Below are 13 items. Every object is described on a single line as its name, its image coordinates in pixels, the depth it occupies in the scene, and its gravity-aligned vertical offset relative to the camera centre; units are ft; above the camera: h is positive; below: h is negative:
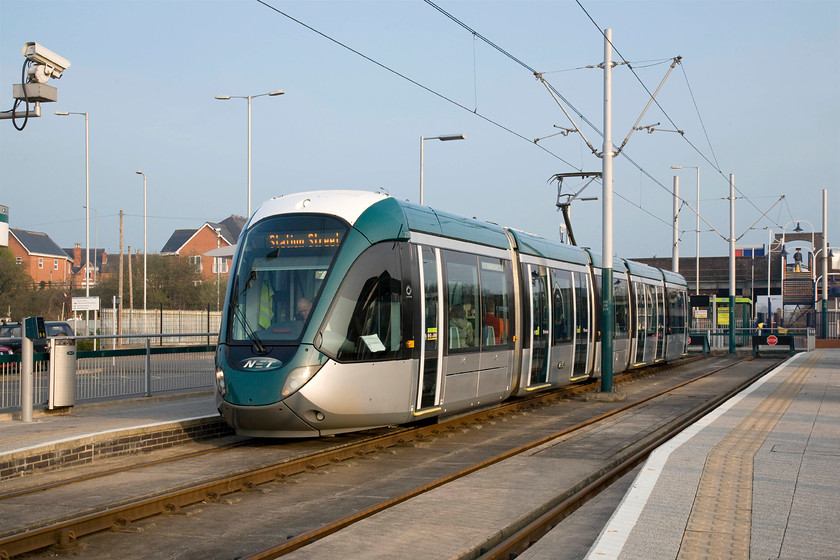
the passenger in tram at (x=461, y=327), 44.16 -1.25
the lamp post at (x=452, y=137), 102.36 +18.89
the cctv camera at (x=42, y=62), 43.34 +11.87
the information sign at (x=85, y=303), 121.29 +0.10
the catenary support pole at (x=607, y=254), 65.62 +3.45
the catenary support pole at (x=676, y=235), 141.08 +10.28
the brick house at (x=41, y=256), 298.97 +16.59
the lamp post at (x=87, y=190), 149.59 +19.42
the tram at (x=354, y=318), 36.24 -0.71
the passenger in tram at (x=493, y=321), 48.57 -1.06
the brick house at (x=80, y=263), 313.38 +15.41
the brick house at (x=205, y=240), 296.92 +21.95
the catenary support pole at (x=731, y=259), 141.05 +6.70
